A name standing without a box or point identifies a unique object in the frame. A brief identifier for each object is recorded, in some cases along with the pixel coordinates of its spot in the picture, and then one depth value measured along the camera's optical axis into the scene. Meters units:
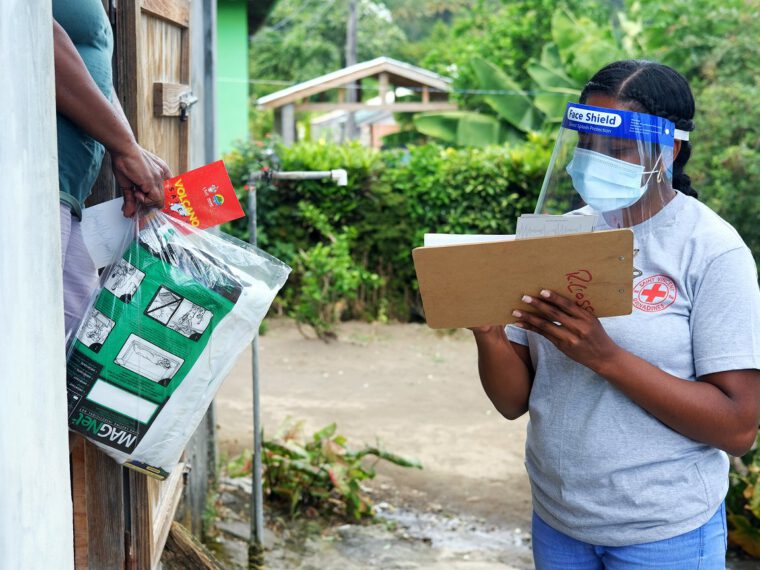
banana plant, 13.38
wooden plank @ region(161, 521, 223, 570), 3.25
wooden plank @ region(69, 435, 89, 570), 2.31
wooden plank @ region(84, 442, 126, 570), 2.36
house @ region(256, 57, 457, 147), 14.45
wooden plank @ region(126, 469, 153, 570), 2.51
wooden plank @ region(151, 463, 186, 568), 2.73
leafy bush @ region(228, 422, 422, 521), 5.09
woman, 1.89
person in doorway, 1.90
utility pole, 20.23
